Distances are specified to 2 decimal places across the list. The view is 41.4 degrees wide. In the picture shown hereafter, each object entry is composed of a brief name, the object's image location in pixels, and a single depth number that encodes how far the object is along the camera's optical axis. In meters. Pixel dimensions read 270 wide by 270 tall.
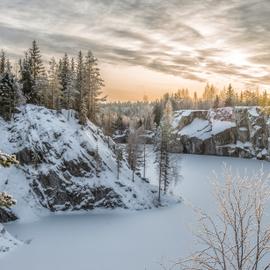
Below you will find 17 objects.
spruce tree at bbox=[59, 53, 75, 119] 60.72
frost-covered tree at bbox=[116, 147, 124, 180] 51.81
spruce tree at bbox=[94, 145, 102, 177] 50.72
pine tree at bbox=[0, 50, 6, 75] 69.75
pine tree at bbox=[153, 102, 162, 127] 145.75
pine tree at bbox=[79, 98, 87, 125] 55.88
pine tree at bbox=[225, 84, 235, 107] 131.88
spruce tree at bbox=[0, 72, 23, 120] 51.25
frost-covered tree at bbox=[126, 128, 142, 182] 55.80
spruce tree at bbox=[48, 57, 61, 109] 60.00
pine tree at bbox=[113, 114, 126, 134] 135.95
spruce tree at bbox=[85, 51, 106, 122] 63.78
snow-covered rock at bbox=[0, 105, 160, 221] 45.72
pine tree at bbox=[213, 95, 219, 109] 136.25
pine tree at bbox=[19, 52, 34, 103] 58.72
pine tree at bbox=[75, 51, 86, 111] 62.22
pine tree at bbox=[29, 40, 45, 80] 60.78
